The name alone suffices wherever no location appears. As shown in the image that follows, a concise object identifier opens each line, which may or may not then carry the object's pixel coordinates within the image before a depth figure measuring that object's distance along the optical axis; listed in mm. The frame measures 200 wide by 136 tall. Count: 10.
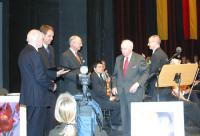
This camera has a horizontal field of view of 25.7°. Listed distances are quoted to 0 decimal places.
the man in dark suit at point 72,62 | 6621
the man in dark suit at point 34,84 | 5316
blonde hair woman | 4051
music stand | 6048
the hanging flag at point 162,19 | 12484
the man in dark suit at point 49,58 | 5699
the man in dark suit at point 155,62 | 6871
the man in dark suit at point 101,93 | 7848
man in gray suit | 6277
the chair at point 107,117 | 8135
